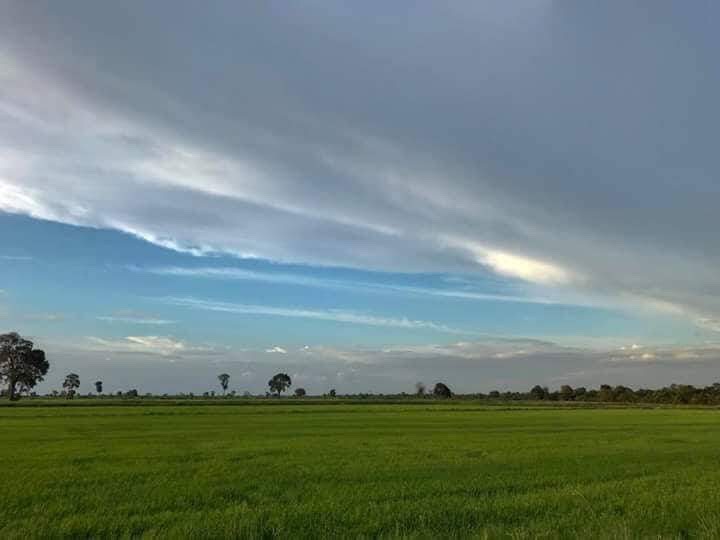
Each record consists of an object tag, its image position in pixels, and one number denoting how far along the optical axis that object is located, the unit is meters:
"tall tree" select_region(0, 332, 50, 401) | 148.62
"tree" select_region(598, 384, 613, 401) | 188.38
